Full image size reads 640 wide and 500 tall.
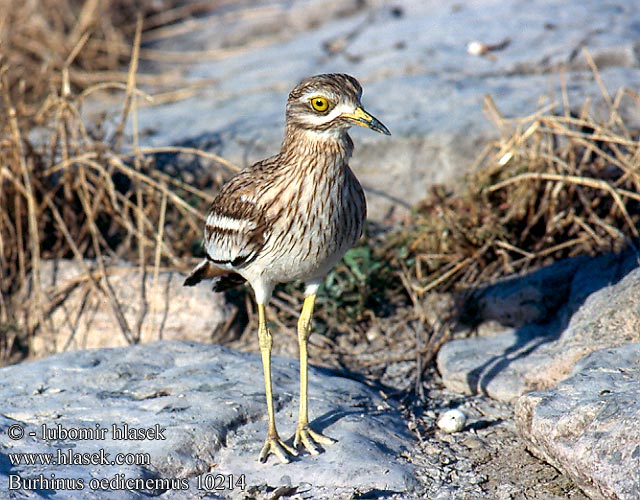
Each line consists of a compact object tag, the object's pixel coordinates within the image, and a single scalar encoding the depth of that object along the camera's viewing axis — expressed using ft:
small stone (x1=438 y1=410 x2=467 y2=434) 24.61
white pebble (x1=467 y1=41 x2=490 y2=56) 42.83
